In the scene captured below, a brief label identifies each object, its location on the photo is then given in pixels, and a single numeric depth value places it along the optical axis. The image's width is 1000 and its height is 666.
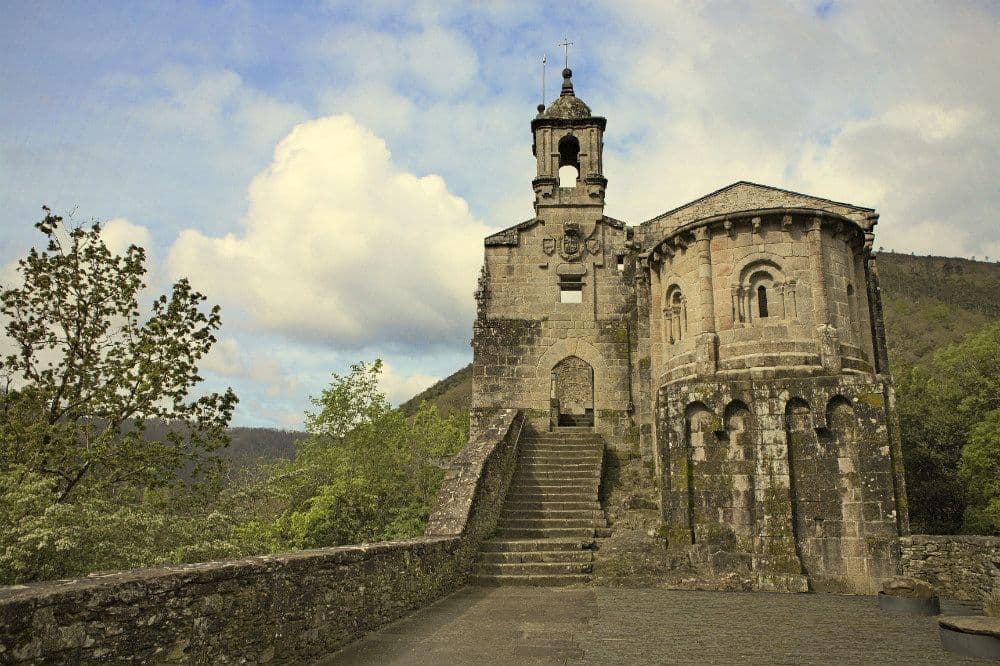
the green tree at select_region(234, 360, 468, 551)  18.84
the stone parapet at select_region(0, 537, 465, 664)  3.88
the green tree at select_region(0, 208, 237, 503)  13.16
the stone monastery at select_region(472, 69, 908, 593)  12.61
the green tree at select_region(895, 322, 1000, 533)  21.03
